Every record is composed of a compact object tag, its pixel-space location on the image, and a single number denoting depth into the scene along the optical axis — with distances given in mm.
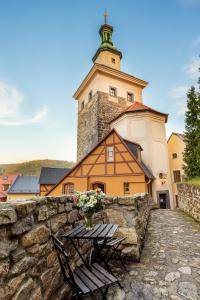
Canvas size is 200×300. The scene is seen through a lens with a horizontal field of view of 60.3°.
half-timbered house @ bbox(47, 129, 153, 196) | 11883
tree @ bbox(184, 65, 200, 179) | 12594
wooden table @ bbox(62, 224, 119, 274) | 2248
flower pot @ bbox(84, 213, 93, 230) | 2682
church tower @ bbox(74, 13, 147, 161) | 20172
